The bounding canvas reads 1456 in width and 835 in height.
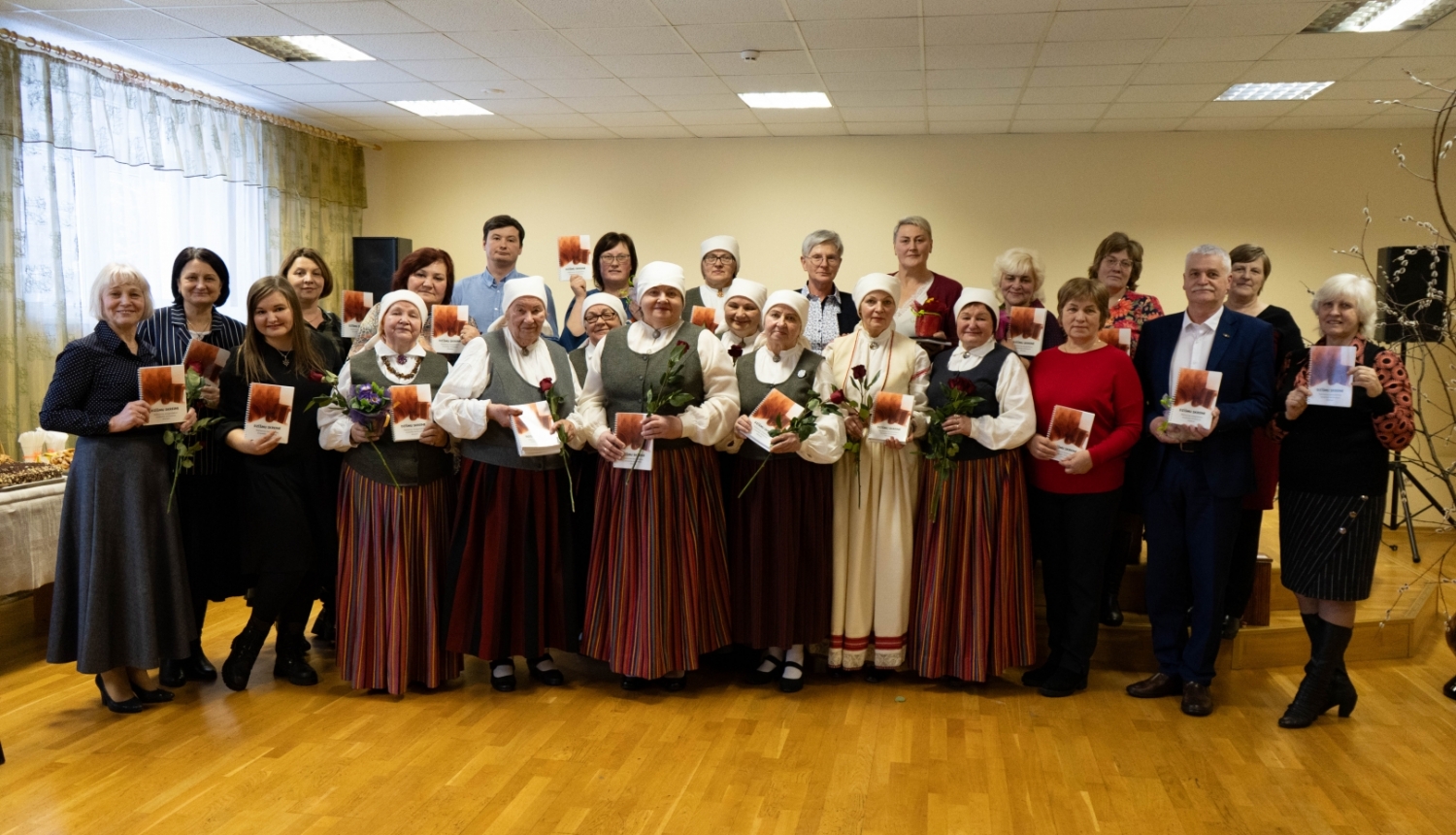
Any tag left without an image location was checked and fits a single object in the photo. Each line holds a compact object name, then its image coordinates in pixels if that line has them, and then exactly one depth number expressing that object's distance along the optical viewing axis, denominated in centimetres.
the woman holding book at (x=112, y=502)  354
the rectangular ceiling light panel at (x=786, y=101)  755
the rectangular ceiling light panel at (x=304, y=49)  630
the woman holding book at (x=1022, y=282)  414
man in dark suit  365
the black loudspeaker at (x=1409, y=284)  670
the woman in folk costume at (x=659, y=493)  372
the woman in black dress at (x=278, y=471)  378
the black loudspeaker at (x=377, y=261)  881
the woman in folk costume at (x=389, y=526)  375
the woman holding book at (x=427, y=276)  446
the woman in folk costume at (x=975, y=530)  383
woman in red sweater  375
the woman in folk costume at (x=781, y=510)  381
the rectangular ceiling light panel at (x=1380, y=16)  532
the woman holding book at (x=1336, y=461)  337
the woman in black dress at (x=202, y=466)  386
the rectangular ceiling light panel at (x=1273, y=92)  705
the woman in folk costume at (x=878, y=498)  392
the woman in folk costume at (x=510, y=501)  374
